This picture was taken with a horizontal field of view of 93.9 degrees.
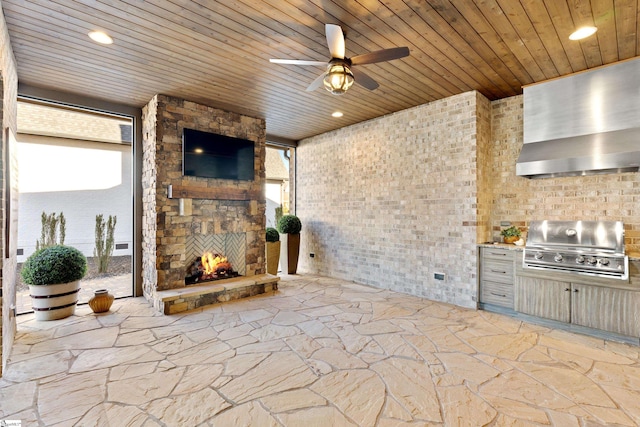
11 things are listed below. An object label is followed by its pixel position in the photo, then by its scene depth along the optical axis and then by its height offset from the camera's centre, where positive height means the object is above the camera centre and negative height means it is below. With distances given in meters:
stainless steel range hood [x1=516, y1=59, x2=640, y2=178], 3.28 +1.05
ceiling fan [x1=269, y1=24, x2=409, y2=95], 2.52 +1.35
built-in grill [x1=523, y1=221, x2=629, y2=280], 3.21 -0.45
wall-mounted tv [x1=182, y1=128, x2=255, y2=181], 4.57 +0.92
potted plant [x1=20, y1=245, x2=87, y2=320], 3.63 -0.81
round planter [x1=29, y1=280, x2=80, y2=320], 3.71 -1.09
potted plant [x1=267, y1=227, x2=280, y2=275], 6.08 -0.78
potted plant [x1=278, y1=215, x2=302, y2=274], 6.40 -0.59
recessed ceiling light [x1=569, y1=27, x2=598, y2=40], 2.78 +1.69
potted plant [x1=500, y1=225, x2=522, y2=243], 4.20 -0.33
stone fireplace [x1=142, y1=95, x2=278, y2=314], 4.32 +0.01
